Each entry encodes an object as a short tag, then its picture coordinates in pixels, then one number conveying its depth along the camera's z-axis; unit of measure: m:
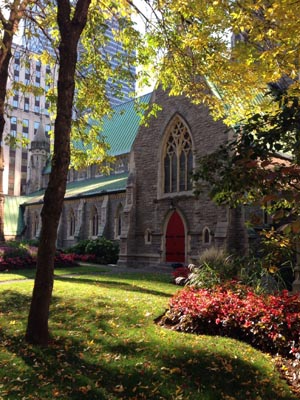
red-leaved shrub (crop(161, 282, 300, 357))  6.52
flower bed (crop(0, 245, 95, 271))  17.85
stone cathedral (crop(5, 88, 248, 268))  18.81
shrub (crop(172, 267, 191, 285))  13.16
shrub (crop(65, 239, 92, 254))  26.57
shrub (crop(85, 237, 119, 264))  24.62
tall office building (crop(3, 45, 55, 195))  83.64
